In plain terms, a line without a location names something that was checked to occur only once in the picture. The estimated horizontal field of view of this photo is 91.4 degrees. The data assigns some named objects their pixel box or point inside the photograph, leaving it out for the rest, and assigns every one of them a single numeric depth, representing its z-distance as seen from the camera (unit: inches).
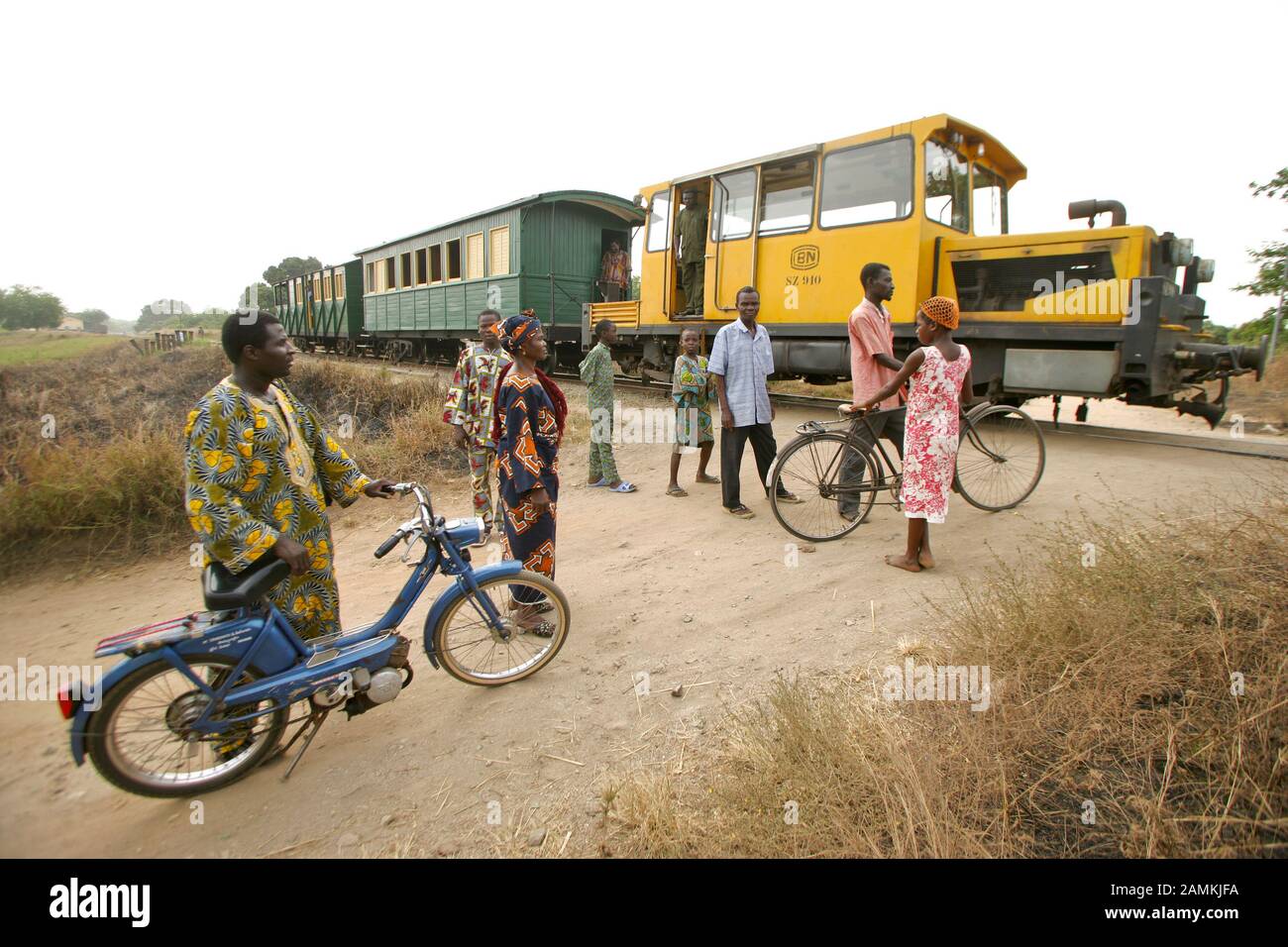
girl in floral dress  141.1
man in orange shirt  169.0
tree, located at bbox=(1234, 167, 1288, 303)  550.6
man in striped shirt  192.1
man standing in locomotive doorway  360.5
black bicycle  169.9
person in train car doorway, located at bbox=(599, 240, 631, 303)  534.6
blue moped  83.3
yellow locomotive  237.5
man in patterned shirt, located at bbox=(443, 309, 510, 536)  187.5
